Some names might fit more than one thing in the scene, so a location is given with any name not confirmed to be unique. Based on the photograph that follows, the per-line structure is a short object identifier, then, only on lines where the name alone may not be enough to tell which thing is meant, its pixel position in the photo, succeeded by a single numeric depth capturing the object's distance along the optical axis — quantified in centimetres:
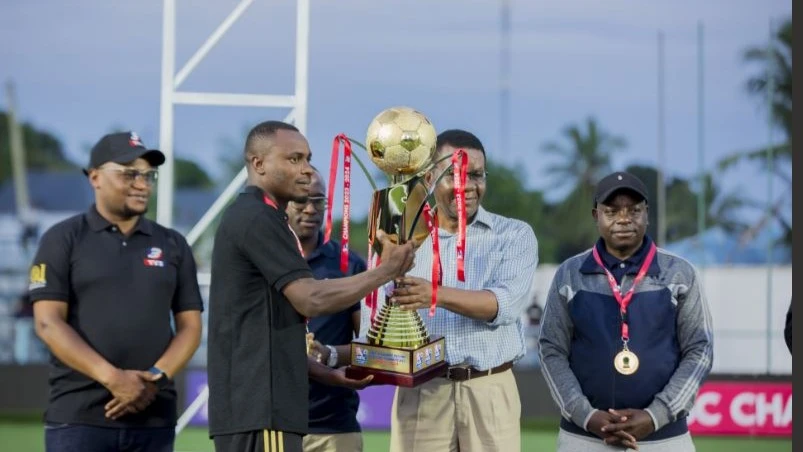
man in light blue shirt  903
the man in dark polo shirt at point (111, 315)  878
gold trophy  818
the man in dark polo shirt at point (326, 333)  984
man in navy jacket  872
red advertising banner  2339
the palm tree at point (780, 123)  3747
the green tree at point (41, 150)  4538
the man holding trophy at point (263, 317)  762
